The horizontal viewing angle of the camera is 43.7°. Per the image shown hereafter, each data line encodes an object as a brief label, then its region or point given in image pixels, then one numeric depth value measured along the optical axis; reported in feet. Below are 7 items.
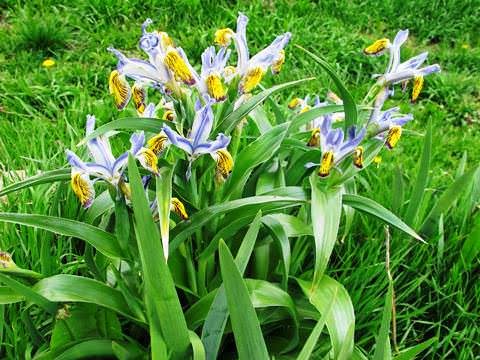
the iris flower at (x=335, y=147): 1.68
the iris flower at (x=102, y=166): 1.45
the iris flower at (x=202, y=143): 1.50
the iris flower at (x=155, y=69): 1.55
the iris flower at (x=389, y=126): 1.78
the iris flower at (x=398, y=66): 1.85
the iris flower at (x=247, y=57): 1.68
